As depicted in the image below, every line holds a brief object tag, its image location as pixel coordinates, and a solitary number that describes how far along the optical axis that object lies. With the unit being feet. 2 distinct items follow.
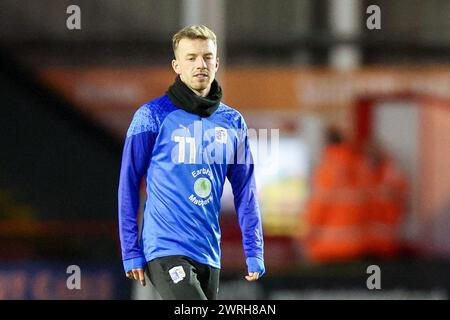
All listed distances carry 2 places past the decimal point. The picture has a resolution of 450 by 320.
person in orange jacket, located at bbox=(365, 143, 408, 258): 38.93
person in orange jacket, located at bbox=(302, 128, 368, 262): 38.63
